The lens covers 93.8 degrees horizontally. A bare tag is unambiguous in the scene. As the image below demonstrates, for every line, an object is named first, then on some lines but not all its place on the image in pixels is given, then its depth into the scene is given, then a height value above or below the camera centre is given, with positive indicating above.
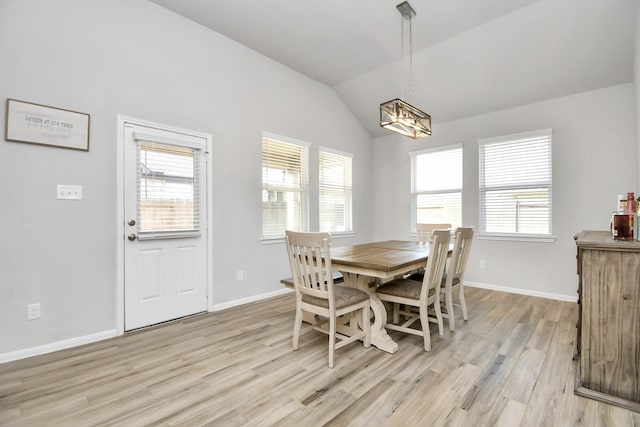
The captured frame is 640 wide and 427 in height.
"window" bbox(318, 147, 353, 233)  4.95 +0.41
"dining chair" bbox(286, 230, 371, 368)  2.15 -0.60
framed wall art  2.35 +0.74
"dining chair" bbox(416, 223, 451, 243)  4.11 -0.24
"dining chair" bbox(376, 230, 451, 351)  2.42 -0.65
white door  2.92 -0.10
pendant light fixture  2.79 +0.95
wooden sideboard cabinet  1.73 -0.65
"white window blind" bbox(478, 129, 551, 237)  4.07 +0.42
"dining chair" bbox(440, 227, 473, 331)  2.78 -0.52
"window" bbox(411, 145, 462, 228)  4.84 +0.48
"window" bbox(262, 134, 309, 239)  4.11 +0.41
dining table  2.29 -0.43
